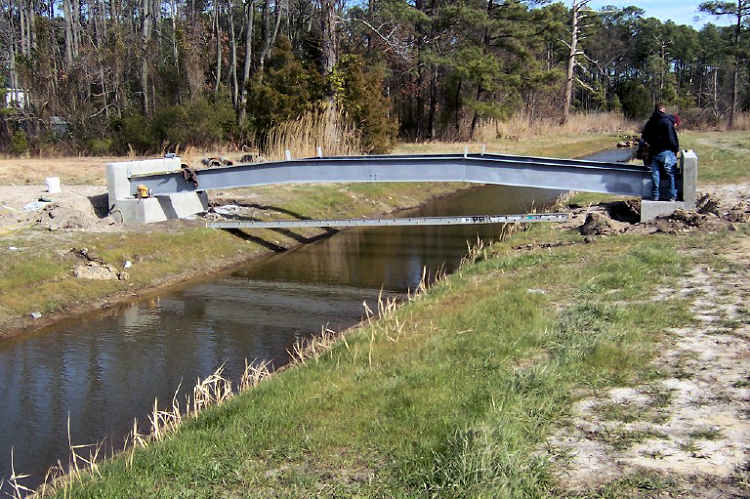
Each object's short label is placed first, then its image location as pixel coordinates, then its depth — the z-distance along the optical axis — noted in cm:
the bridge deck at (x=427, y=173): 1342
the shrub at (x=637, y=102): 5250
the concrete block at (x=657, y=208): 1264
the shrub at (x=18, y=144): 2678
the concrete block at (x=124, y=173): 1612
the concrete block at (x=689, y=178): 1230
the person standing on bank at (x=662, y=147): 1259
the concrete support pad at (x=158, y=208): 1601
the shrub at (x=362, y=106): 2562
